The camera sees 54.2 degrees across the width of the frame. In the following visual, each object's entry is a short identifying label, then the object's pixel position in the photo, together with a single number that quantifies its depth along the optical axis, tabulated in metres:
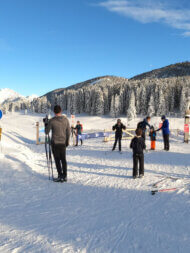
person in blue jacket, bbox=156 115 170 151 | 10.81
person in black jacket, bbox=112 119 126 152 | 10.86
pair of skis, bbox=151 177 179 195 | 4.78
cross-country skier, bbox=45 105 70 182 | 5.48
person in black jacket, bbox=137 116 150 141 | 10.89
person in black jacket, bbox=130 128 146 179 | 6.25
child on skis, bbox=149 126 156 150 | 11.19
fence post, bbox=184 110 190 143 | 15.81
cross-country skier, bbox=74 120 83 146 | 15.17
